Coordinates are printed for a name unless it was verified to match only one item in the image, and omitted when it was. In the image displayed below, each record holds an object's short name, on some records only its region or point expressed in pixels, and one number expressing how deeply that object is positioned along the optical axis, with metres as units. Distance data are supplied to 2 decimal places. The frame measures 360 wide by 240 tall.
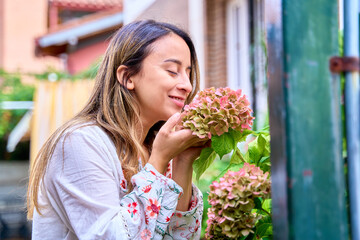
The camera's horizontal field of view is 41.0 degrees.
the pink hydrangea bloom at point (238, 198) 1.20
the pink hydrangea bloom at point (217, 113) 1.29
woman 1.33
